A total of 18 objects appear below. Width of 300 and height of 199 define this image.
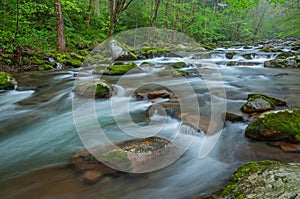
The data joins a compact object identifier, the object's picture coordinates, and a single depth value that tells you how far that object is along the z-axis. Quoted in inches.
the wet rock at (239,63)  460.8
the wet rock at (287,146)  117.1
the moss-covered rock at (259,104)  166.6
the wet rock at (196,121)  149.3
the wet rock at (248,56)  536.3
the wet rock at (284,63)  402.9
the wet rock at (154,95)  218.7
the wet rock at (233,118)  158.9
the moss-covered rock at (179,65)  434.6
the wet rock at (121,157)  105.9
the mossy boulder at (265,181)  69.2
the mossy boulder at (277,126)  122.8
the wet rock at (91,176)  100.7
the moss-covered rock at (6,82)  265.7
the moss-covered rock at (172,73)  344.0
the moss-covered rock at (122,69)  346.2
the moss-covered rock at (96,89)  230.2
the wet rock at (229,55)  564.7
